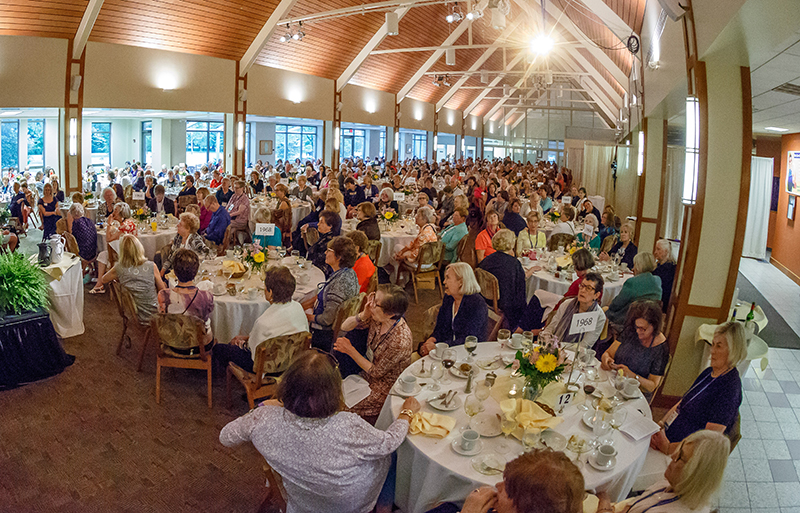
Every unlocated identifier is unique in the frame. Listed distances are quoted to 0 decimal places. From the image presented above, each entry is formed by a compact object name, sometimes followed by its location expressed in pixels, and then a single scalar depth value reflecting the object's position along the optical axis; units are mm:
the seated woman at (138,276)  5180
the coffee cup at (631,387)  3280
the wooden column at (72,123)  11617
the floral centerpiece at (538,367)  2850
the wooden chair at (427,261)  7340
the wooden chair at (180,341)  4387
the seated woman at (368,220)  7551
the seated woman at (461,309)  4160
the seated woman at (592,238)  7611
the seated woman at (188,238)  6129
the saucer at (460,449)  2650
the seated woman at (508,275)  5523
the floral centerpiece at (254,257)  5559
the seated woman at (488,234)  7062
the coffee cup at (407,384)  3209
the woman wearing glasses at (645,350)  3652
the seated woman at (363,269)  5422
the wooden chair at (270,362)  3980
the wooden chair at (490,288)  5327
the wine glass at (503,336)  3878
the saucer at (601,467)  2562
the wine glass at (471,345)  3771
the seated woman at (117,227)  7035
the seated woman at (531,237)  7539
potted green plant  4723
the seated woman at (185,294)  4543
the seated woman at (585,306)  4145
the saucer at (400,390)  3189
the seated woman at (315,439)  2383
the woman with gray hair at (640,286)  4984
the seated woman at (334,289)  4734
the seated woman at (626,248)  6754
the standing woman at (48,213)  8250
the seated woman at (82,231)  7328
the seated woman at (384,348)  3537
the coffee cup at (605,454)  2596
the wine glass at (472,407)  2895
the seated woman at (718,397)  3117
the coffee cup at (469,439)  2668
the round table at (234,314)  4973
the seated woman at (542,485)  1859
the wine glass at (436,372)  3383
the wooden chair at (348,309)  4500
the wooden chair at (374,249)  7074
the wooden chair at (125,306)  5016
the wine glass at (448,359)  3411
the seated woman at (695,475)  2100
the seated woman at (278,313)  4027
